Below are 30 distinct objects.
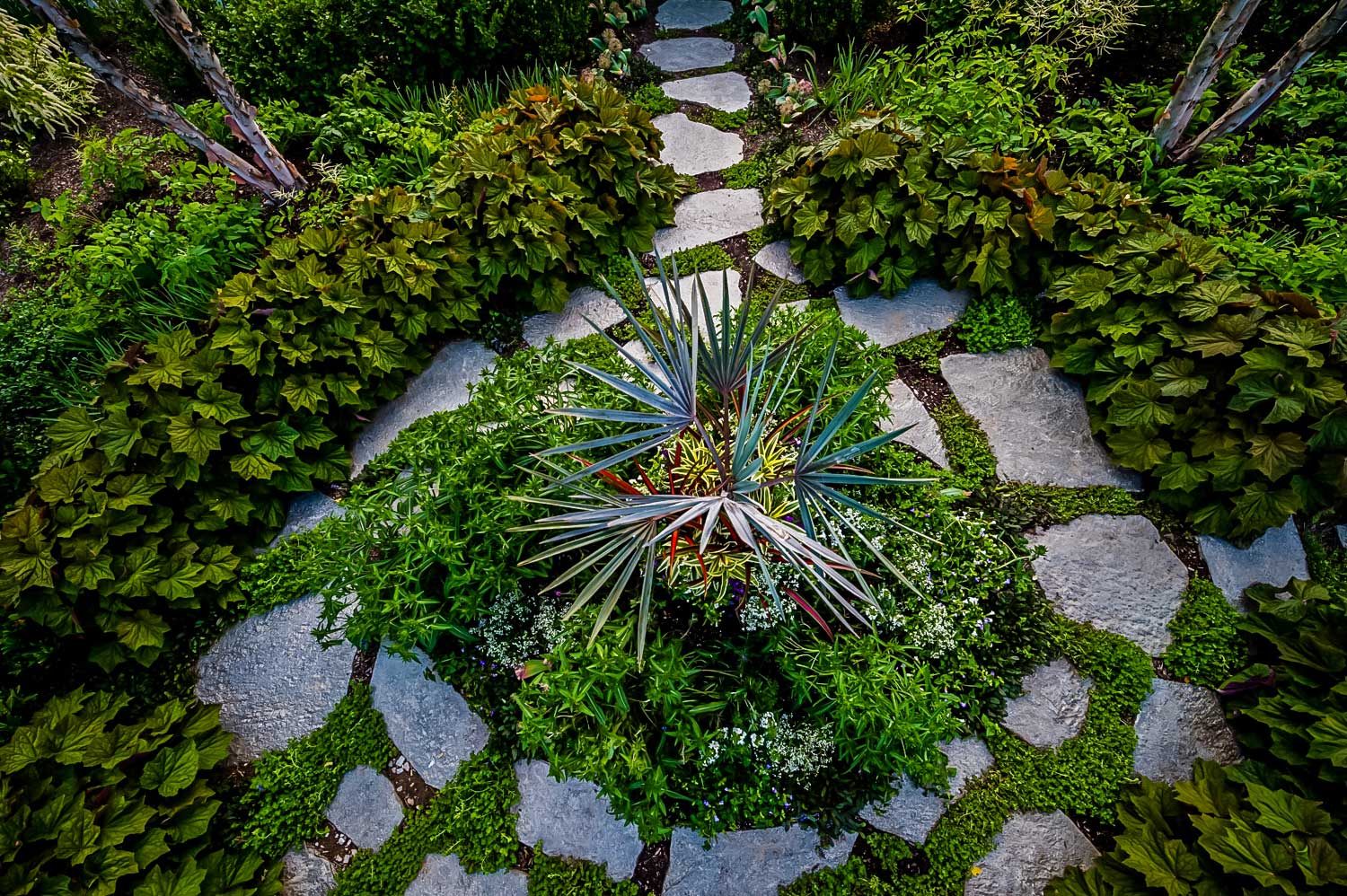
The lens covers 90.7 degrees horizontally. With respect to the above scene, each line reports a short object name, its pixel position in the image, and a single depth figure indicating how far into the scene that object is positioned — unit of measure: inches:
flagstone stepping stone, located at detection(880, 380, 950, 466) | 105.3
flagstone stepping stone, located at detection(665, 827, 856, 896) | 80.7
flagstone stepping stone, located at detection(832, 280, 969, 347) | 118.5
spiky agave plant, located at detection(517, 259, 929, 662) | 68.7
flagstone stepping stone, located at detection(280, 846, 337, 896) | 85.6
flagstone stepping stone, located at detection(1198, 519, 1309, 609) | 93.9
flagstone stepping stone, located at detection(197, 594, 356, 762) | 95.8
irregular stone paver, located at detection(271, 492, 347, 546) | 109.6
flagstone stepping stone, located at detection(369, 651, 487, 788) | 89.9
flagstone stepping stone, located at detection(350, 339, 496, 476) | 116.8
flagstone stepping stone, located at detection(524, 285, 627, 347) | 124.4
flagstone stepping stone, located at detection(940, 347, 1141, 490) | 103.5
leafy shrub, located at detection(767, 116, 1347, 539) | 89.0
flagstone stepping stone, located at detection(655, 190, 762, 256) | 133.6
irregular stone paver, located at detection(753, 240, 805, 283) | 127.1
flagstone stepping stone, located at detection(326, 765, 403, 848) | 87.4
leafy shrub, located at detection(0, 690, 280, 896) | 74.2
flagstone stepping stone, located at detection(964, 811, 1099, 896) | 79.4
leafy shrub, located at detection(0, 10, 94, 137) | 149.2
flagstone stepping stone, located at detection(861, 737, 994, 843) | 82.7
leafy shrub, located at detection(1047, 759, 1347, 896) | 65.9
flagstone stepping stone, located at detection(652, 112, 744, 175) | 145.5
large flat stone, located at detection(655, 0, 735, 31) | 175.9
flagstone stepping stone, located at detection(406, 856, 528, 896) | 82.6
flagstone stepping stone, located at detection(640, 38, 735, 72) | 166.1
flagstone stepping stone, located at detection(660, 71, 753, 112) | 155.9
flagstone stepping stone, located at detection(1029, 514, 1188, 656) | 92.5
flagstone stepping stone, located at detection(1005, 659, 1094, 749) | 86.4
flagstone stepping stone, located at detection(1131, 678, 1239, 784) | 84.0
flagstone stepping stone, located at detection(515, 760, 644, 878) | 83.3
